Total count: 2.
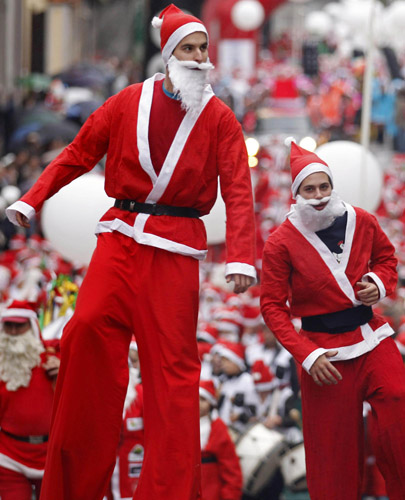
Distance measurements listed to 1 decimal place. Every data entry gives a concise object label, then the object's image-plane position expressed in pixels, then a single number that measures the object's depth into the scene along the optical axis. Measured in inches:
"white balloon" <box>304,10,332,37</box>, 3553.2
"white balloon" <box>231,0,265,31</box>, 3085.6
